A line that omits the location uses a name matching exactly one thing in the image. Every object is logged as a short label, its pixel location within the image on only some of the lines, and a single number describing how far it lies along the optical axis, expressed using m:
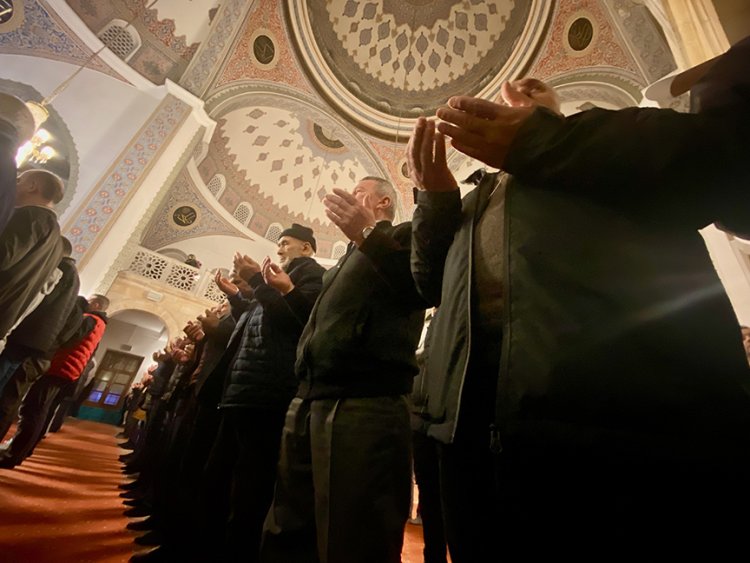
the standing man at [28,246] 1.97
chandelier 4.64
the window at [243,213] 11.45
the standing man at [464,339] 0.61
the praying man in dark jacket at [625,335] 0.42
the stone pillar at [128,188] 6.04
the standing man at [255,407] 1.45
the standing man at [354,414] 0.93
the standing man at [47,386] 2.97
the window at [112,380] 12.84
